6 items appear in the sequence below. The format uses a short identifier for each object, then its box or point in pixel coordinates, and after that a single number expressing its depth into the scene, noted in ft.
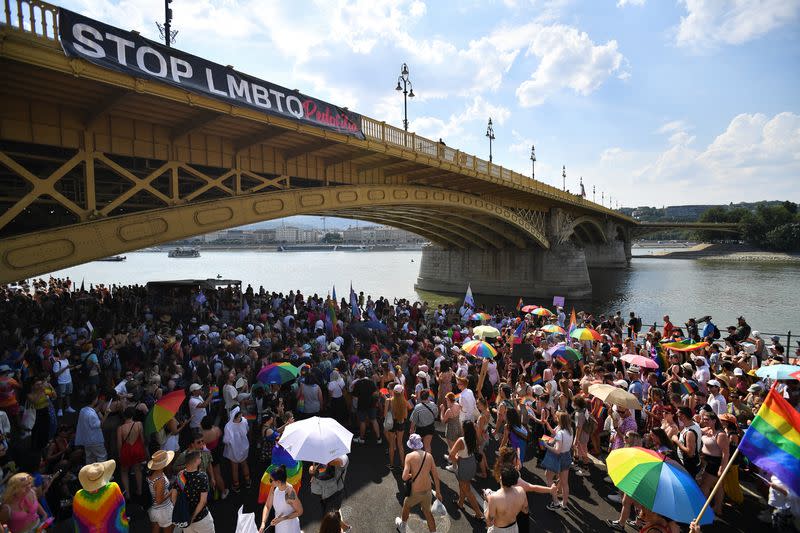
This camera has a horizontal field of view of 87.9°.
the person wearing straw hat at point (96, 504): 12.90
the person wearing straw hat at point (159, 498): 14.43
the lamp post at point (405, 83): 84.84
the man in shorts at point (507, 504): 13.65
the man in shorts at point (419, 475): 16.42
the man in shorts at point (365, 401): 25.04
